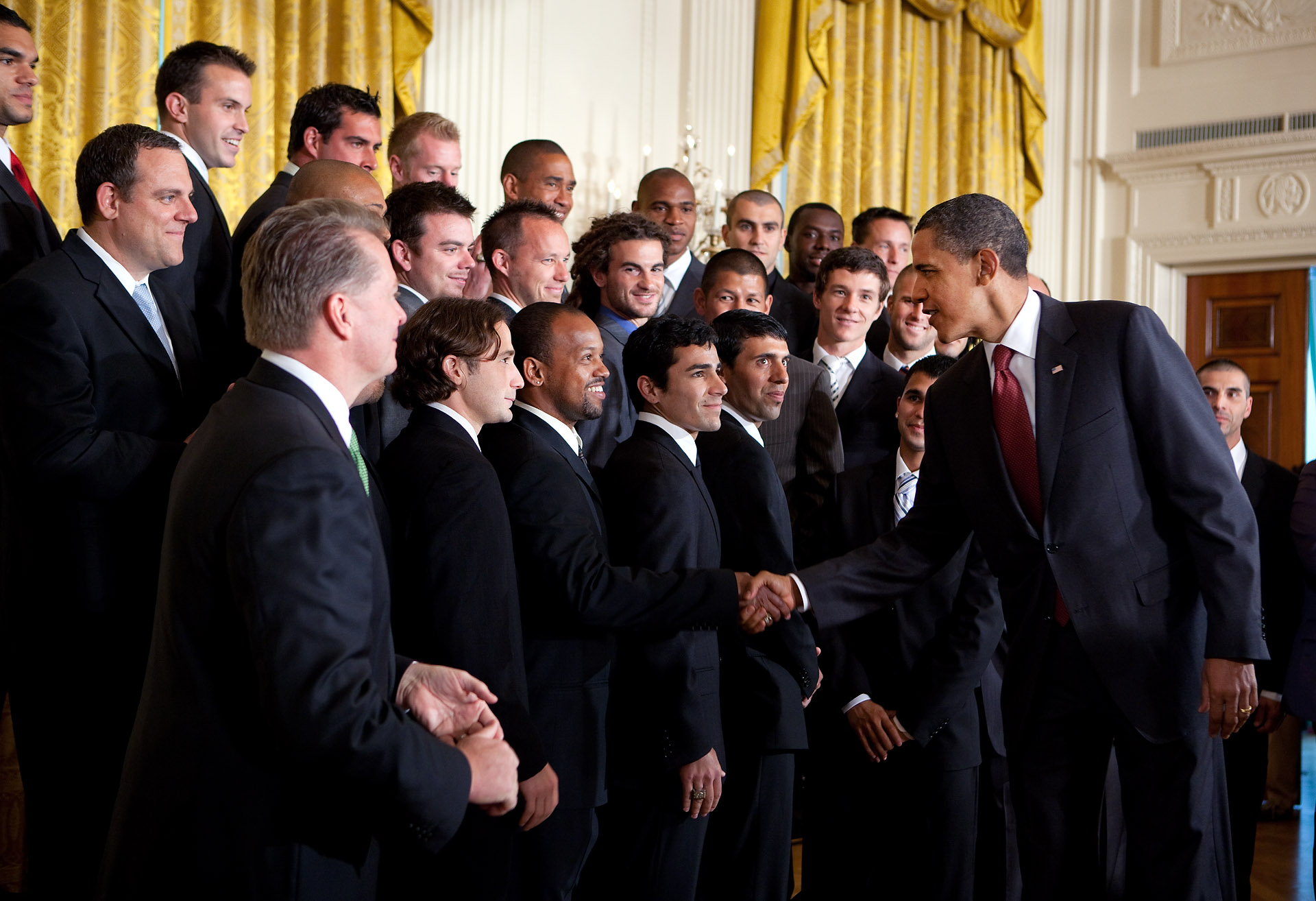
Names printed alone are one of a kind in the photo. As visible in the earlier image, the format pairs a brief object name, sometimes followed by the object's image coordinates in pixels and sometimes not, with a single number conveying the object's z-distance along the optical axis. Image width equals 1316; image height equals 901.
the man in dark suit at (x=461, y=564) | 2.27
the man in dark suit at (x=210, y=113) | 3.34
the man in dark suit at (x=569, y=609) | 2.57
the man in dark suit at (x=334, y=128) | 3.97
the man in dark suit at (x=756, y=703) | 3.06
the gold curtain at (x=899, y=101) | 7.86
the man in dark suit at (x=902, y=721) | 3.44
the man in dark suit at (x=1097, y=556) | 2.42
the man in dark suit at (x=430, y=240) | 3.27
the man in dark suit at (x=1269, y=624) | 3.98
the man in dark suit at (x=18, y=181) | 3.03
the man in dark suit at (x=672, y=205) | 5.12
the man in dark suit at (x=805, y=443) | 3.87
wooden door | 8.57
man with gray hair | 1.52
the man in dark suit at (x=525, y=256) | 3.54
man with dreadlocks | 3.86
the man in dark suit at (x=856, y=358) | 4.11
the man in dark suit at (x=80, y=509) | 2.42
